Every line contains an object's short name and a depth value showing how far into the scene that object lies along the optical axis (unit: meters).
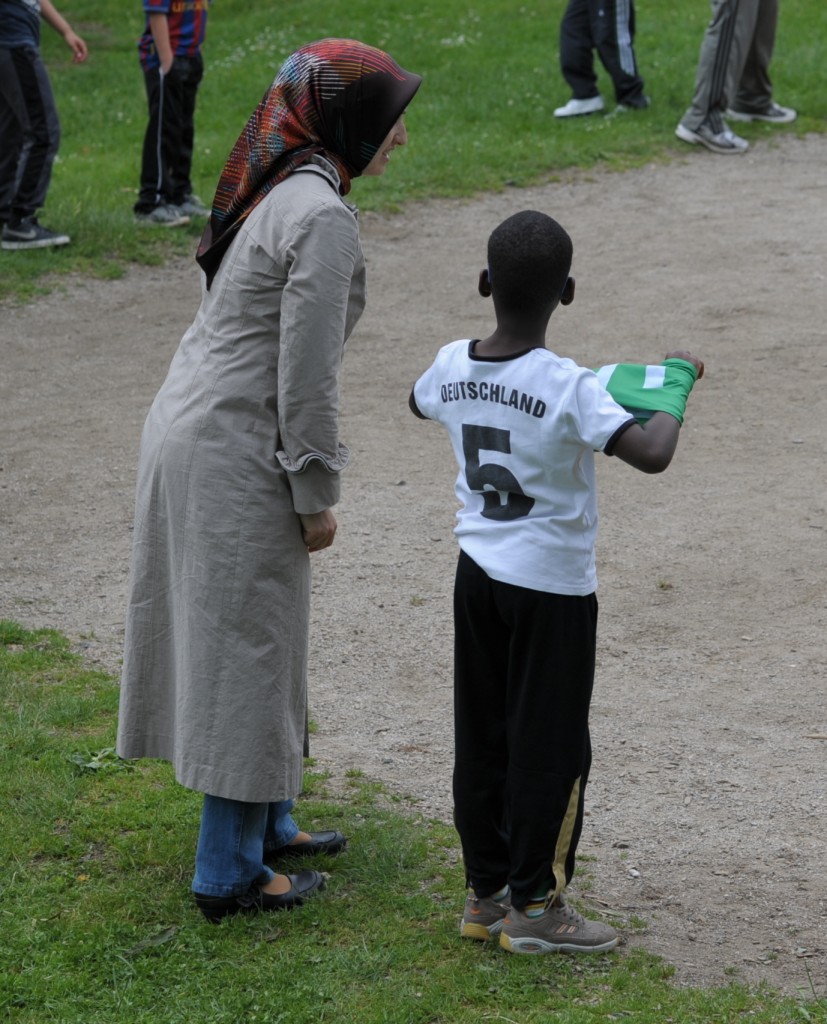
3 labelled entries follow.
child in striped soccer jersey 18.44
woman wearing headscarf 6.07
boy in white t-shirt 5.77
